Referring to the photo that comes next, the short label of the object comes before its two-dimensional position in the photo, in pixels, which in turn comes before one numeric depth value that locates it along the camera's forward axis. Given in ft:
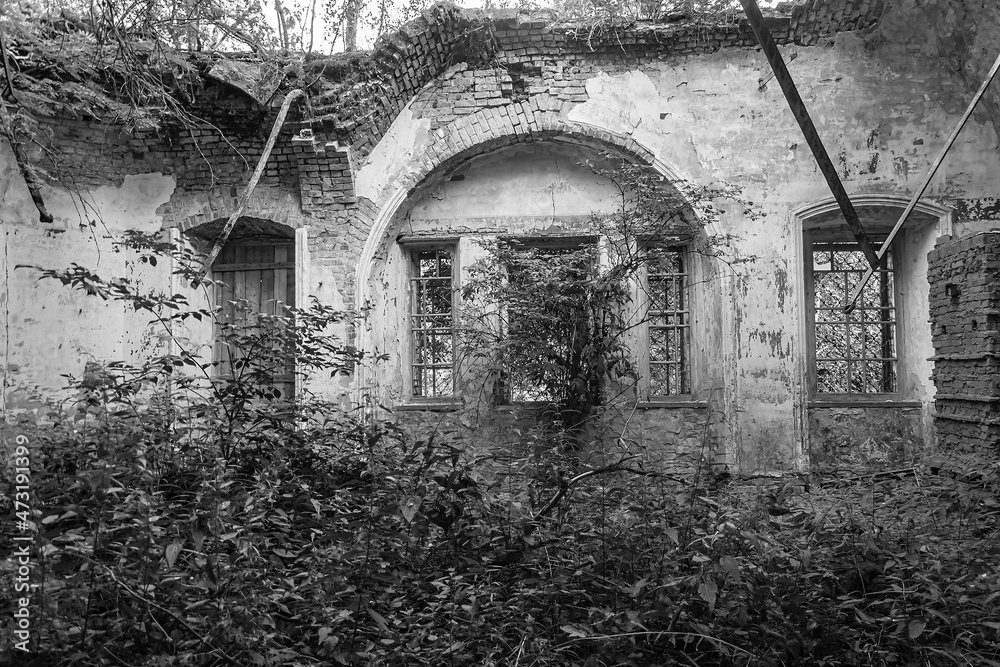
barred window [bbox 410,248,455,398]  27.40
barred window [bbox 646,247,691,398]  26.86
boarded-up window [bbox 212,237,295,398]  27.58
